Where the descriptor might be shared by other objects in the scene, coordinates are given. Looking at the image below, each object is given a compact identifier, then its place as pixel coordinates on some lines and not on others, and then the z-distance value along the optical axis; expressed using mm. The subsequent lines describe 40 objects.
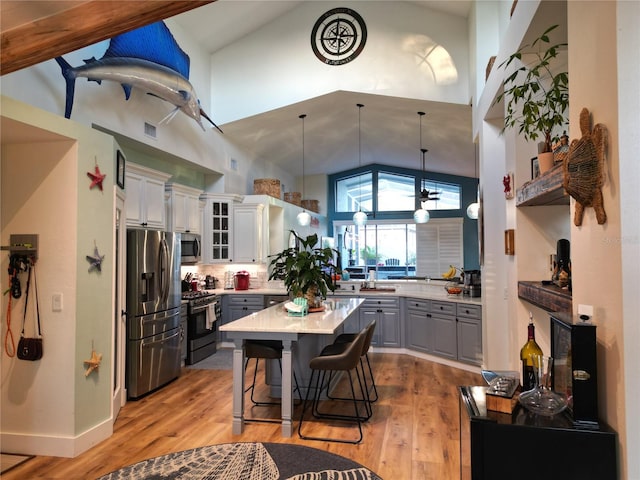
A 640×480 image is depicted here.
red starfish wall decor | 3066
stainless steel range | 5406
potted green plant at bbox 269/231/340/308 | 3857
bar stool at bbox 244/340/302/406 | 3529
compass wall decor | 5832
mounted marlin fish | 3756
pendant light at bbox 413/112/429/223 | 7883
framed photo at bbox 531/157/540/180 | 2518
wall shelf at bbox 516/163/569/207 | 1847
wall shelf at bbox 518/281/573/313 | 1897
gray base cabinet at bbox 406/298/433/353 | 5527
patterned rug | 2525
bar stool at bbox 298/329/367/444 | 3172
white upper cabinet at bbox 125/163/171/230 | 4738
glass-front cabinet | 6637
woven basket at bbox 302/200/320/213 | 10359
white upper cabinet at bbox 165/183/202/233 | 5711
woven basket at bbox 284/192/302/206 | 8970
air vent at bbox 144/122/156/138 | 5059
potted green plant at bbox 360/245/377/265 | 11594
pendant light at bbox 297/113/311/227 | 7609
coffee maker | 5305
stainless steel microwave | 5902
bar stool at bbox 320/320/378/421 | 3463
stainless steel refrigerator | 4102
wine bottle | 1822
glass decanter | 1517
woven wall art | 1358
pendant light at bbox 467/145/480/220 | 7212
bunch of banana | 6200
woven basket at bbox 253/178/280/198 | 7441
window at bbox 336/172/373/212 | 11602
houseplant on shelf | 2057
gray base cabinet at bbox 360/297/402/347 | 5895
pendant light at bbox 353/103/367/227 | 6941
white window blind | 10586
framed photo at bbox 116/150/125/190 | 3414
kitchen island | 3207
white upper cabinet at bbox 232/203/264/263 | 6910
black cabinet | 1340
